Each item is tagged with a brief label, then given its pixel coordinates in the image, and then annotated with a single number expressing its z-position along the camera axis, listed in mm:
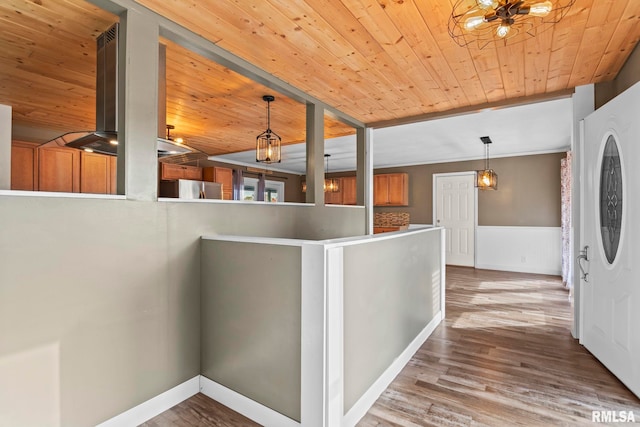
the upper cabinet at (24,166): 4117
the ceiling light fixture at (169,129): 4600
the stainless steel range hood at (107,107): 1919
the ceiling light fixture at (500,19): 1576
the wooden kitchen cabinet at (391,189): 7762
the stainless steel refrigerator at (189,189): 5172
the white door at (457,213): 7051
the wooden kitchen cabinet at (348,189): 8633
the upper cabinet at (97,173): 4680
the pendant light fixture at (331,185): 7422
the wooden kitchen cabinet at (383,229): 7582
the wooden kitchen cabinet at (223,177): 6801
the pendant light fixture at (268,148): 3676
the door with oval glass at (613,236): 2107
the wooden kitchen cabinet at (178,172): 6117
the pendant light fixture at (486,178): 5324
